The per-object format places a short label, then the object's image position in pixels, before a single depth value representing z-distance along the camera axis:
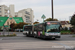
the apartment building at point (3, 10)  108.81
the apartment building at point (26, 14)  120.40
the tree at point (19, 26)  84.11
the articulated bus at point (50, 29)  23.89
